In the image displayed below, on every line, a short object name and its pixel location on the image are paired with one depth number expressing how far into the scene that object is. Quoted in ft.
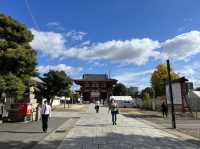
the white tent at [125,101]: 111.06
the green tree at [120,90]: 187.53
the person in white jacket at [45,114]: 23.84
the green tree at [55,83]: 75.92
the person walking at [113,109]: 31.16
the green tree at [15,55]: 30.79
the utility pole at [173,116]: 28.16
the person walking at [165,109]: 46.34
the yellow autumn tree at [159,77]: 115.50
